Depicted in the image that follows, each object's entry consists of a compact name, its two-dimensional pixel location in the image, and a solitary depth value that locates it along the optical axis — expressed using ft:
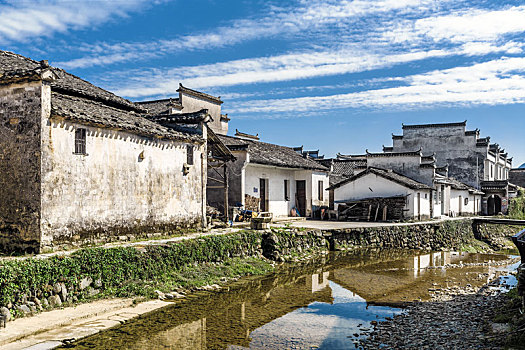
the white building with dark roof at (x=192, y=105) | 91.61
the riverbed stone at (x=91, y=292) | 38.17
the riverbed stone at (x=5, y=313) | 31.14
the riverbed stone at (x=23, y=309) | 32.78
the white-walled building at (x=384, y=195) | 91.97
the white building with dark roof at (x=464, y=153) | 129.08
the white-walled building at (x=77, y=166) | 40.45
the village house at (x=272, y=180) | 78.18
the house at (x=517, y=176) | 170.11
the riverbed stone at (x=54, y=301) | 35.12
